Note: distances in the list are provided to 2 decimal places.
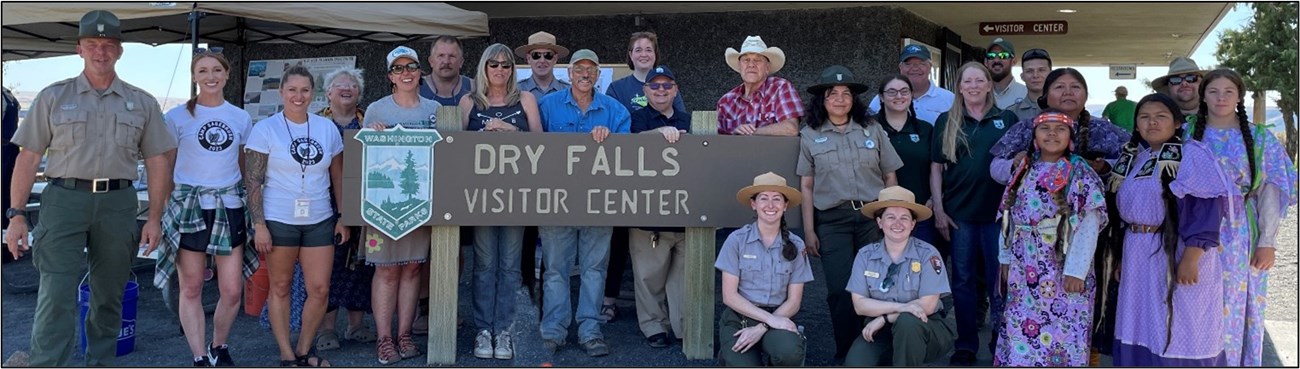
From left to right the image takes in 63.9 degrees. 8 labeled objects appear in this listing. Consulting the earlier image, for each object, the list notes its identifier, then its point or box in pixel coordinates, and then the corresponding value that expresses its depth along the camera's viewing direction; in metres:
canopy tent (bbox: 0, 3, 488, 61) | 6.55
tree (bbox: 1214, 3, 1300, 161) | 20.20
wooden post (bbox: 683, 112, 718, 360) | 5.05
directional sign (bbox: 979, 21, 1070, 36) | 10.93
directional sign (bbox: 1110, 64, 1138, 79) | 17.95
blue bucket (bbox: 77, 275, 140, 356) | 5.27
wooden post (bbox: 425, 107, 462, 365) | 4.98
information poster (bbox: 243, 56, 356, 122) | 10.11
